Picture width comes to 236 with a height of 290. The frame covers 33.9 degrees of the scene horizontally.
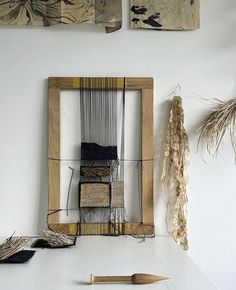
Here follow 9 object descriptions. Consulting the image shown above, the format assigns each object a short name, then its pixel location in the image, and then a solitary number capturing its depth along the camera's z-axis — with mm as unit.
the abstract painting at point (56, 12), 2020
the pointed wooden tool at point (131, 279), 1334
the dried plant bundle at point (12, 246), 1596
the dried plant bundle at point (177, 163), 2021
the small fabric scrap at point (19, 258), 1554
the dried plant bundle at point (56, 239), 1808
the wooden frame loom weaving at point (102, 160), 2016
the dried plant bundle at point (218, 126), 2033
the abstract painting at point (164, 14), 2064
